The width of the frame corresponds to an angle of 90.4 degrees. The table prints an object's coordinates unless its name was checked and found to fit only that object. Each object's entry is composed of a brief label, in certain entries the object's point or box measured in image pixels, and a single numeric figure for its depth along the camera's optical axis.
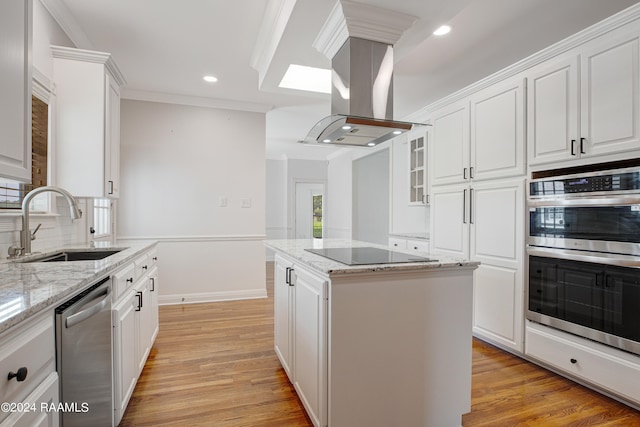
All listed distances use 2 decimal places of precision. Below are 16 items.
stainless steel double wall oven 1.84
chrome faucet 1.70
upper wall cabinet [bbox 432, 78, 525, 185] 2.51
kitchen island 1.47
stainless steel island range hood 2.03
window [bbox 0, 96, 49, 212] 1.85
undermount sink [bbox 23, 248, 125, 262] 2.09
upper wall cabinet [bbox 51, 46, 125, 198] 2.30
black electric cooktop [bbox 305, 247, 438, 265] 1.64
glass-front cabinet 3.72
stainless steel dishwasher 1.08
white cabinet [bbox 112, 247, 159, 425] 1.63
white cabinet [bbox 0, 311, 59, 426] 0.77
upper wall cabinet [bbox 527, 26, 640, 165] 1.85
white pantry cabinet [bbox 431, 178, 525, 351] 2.50
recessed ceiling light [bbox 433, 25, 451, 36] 2.24
